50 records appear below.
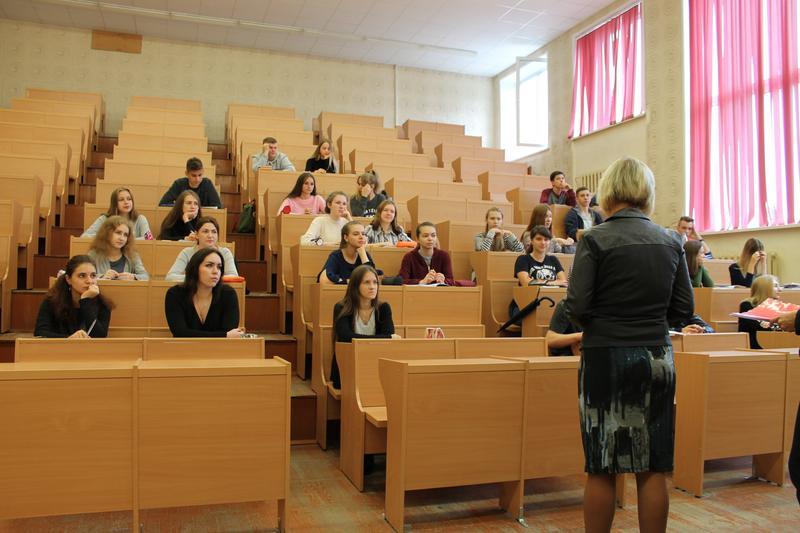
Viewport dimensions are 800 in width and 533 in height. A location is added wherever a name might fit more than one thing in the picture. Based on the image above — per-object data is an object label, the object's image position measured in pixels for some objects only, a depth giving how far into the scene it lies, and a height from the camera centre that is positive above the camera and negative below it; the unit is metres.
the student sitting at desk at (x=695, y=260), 4.23 +0.11
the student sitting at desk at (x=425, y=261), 4.02 +0.09
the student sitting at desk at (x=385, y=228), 4.40 +0.32
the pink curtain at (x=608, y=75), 6.95 +2.21
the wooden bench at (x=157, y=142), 6.15 +1.22
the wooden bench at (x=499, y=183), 6.59 +0.94
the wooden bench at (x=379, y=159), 6.51 +1.17
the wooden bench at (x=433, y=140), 7.95 +1.66
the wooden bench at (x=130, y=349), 2.37 -0.27
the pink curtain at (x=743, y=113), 5.32 +1.41
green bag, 5.26 +0.44
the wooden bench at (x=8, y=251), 3.64 +0.13
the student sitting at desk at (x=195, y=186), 4.72 +0.64
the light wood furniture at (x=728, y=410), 2.57 -0.52
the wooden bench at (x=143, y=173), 5.23 +0.81
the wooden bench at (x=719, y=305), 4.07 -0.16
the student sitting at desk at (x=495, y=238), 4.45 +0.26
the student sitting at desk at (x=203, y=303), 2.90 -0.12
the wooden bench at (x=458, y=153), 7.63 +1.46
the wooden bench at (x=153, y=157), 5.76 +1.03
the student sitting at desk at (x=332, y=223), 4.26 +0.34
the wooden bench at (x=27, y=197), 4.18 +0.50
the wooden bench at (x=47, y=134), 5.80 +1.22
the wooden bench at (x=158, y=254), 3.87 +0.12
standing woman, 1.61 -0.19
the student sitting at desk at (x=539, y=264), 4.08 +0.08
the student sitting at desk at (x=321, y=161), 5.86 +1.01
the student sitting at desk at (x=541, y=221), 4.67 +0.39
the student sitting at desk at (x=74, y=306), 2.83 -0.14
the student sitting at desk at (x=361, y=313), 3.02 -0.17
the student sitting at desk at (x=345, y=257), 3.62 +0.10
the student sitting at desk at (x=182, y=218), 4.14 +0.35
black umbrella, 3.67 -0.19
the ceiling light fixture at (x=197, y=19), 7.37 +2.94
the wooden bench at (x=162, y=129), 6.63 +1.45
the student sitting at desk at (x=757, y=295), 3.64 -0.09
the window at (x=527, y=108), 8.48 +2.28
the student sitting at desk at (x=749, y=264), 4.68 +0.10
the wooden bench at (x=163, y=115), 6.98 +1.68
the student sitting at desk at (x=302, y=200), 4.74 +0.55
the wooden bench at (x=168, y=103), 7.56 +1.97
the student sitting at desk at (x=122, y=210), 3.99 +0.39
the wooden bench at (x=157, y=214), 4.47 +0.41
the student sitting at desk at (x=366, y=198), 5.00 +0.59
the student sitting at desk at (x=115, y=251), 3.46 +0.12
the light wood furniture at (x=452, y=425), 2.18 -0.49
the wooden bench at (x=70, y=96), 7.34 +1.95
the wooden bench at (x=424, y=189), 5.84 +0.77
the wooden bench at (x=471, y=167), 7.14 +1.18
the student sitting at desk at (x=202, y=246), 3.48 +0.13
